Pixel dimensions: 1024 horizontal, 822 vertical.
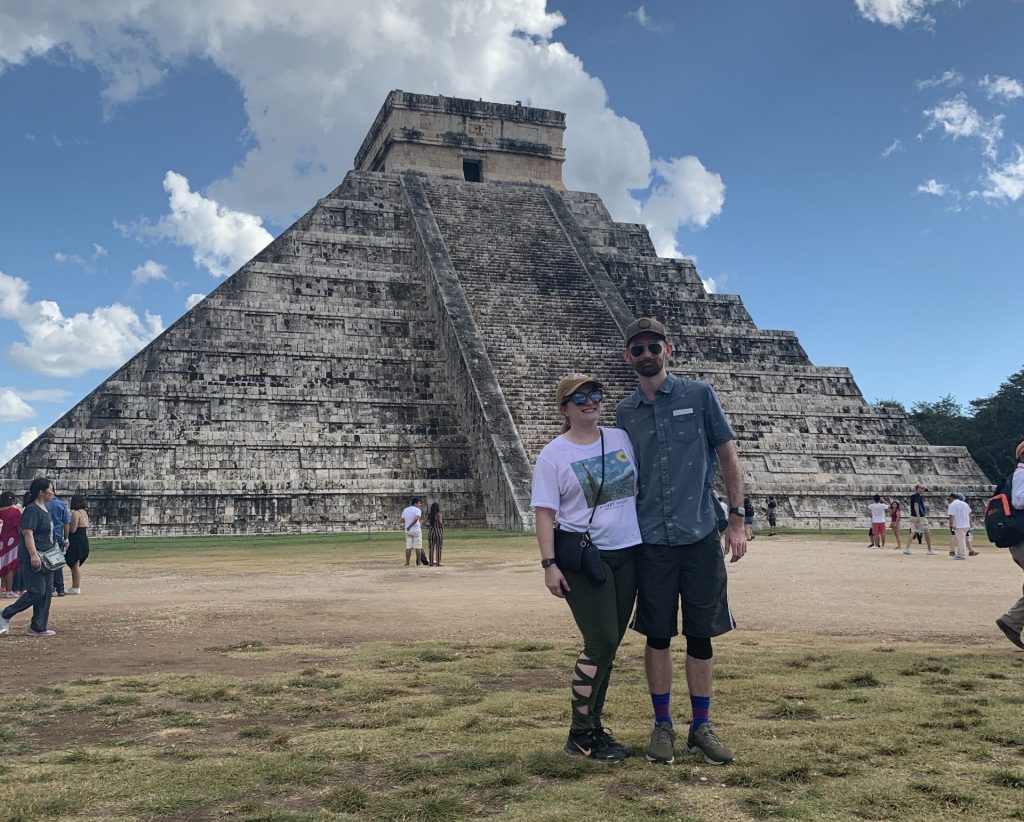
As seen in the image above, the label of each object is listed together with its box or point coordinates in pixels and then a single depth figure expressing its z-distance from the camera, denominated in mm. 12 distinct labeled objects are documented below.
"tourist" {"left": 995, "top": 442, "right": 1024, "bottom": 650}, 6316
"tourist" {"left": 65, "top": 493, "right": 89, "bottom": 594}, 10555
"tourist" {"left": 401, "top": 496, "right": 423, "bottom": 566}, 13555
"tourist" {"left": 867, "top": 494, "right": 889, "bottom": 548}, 16719
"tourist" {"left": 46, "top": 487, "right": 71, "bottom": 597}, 10172
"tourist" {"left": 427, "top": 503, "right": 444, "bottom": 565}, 13781
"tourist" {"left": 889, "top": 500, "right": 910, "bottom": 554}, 17078
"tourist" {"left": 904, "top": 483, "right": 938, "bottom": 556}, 16438
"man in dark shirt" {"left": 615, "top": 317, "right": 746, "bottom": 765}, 4078
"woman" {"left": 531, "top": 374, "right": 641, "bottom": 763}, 3986
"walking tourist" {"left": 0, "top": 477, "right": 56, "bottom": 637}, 7469
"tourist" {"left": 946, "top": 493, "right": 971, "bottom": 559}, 14234
